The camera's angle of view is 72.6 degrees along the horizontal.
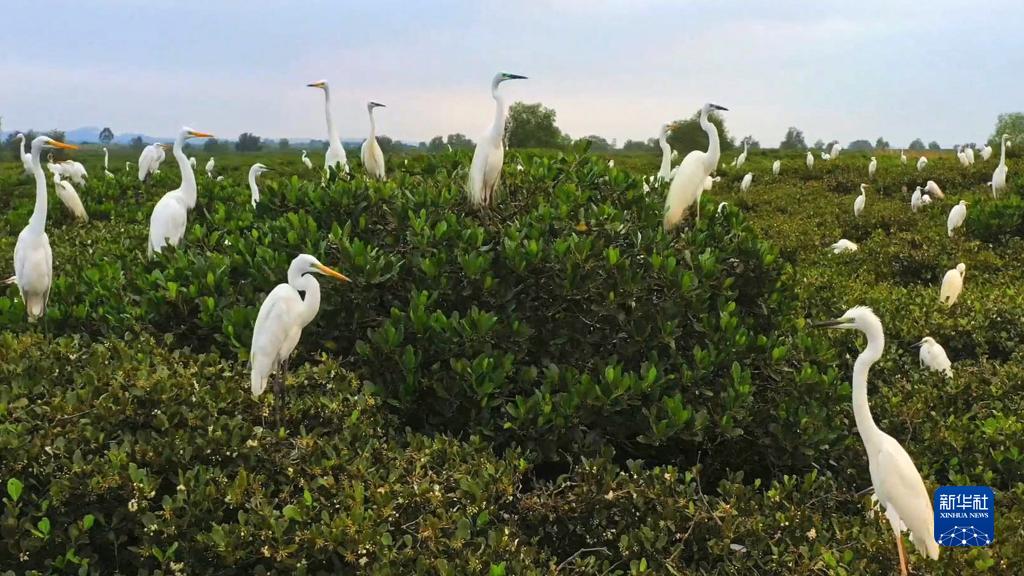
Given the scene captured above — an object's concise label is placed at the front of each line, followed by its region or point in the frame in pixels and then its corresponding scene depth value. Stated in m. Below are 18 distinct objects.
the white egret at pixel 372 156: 8.59
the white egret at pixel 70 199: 9.40
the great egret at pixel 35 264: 4.90
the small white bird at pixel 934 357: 5.49
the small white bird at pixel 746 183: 20.75
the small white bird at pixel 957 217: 11.36
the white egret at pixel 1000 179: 15.48
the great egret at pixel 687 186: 5.29
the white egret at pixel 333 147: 9.86
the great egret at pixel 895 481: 3.16
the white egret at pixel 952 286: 7.60
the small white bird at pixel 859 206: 14.89
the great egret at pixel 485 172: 5.43
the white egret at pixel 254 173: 8.95
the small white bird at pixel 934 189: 16.92
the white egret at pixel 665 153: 9.08
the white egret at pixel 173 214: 6.36
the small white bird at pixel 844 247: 10.52
